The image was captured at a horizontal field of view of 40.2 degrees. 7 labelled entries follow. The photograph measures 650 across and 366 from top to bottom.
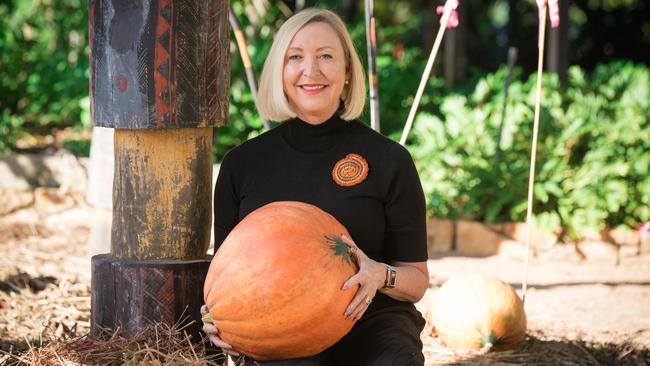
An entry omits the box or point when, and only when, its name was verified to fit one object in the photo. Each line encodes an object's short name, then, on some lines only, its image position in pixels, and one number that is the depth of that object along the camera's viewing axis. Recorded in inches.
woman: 103.6
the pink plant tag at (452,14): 139.1
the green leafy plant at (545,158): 247.3
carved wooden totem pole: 103.9
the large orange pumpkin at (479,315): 143.5
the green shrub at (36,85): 303.0
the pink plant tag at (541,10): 142.2
